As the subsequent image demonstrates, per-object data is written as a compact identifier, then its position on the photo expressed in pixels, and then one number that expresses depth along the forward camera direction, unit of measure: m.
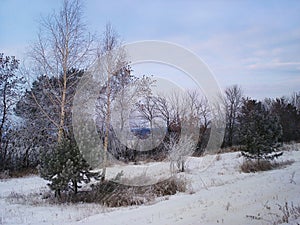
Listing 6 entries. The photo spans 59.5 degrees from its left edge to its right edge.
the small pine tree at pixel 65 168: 8.23
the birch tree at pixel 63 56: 10.96
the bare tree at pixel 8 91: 15.03
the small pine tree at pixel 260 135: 12.23
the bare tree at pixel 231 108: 27.57
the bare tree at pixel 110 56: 10.73
